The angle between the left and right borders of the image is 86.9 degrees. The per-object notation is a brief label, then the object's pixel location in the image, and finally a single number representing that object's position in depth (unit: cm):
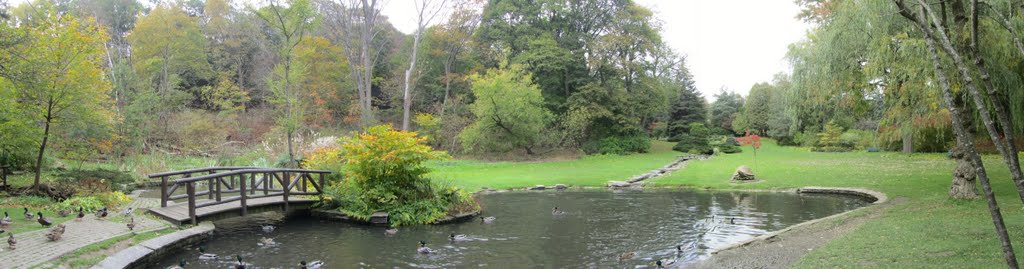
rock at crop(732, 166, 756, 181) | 1869
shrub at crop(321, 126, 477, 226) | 1195
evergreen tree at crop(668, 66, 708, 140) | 4675
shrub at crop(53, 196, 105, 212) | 1069
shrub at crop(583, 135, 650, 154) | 3503
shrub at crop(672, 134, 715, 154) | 3775
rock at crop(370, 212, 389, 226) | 1181
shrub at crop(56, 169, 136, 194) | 1249
